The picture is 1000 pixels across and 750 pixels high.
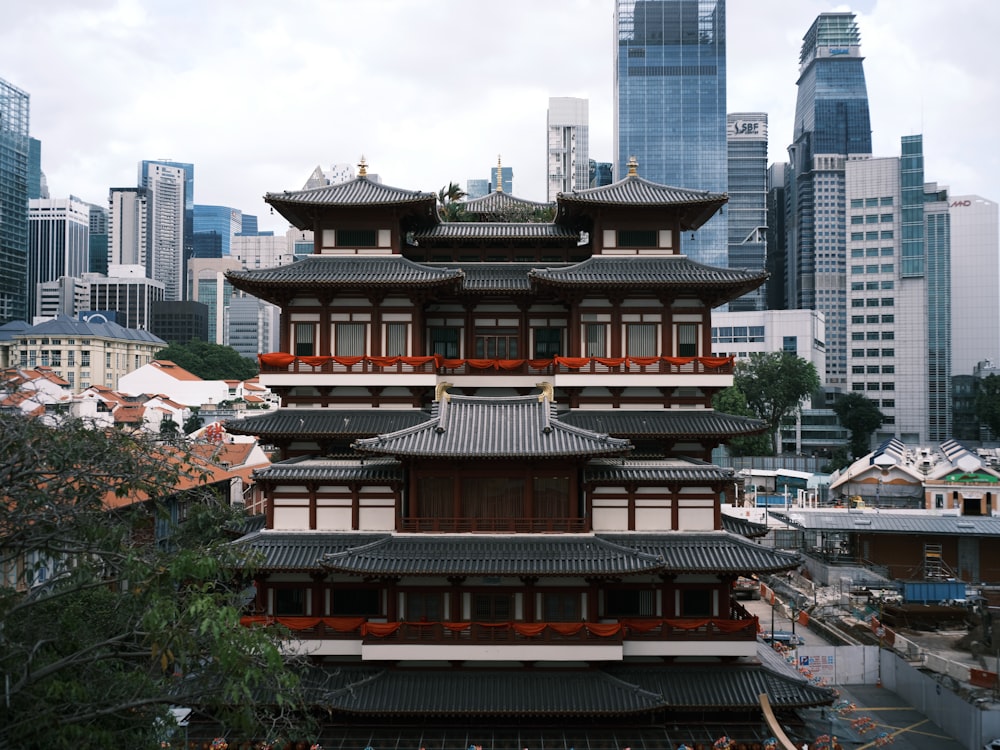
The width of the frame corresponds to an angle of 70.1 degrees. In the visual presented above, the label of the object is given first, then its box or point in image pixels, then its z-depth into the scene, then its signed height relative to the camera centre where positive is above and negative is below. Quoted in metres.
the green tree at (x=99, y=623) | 12.38 -4.26
